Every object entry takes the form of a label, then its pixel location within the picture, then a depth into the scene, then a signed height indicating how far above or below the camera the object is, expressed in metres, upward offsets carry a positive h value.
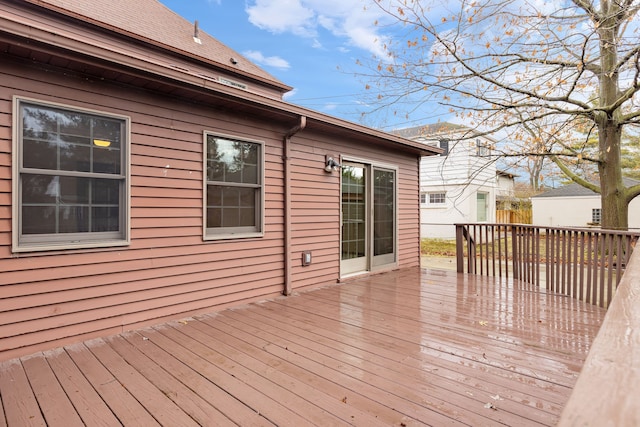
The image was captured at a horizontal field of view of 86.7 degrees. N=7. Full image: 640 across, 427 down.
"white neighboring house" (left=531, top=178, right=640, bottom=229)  15.60 +0.36
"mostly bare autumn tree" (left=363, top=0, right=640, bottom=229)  5.60 +2.76
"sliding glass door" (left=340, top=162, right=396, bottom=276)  5.78 -0.04
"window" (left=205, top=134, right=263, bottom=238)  3.96 +0.33
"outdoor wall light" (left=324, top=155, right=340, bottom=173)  5.25 +0.80
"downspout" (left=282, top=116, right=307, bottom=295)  4.66 +0.06
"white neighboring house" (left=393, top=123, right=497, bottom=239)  12.87 +0.75
